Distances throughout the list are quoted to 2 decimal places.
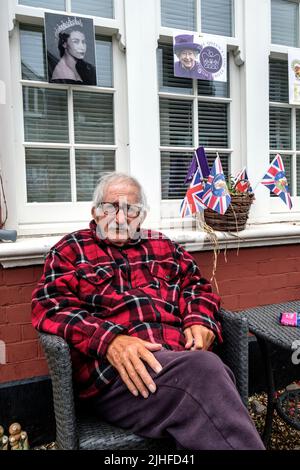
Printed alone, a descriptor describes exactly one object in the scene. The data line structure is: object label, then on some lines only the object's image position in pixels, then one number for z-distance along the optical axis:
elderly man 1.15
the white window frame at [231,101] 2.33
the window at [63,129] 2.05
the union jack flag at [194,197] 2.13
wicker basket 2.16
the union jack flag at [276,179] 2.24
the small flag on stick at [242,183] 2.23
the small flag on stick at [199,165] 2.15
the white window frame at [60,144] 2.00
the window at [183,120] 2.35
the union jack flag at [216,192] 2.07
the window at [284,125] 2.63
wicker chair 1.23
